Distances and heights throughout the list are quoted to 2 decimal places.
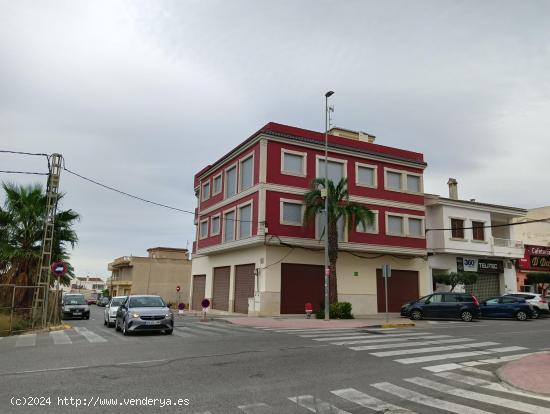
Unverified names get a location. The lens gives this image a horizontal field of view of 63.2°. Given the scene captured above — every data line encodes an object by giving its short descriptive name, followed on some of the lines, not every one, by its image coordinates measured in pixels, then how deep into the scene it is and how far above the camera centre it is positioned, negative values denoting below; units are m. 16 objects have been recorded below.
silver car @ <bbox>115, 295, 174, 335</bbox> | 15.66 -1.00
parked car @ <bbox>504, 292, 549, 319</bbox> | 26.85 -0.20
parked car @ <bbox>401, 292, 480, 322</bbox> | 24.27 -0.62
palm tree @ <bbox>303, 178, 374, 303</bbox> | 26.00 +4.73
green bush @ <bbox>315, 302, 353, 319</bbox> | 25.19 -1.01
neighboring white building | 34.78 +4.22
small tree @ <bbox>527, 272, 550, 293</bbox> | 37.65 +1.70
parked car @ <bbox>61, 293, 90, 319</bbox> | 27.55 -1.28
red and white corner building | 27.95 +4.29
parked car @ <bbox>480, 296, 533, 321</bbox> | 25.30 -0.63
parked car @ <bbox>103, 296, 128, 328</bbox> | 20.25 -1.00
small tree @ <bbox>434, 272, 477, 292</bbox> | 31.98 +1.26
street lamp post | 23.38 +1.19
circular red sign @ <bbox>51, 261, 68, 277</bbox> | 18.07 +0.72
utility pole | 18.08 +1.77
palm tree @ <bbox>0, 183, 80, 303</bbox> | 18.41 +2.17
